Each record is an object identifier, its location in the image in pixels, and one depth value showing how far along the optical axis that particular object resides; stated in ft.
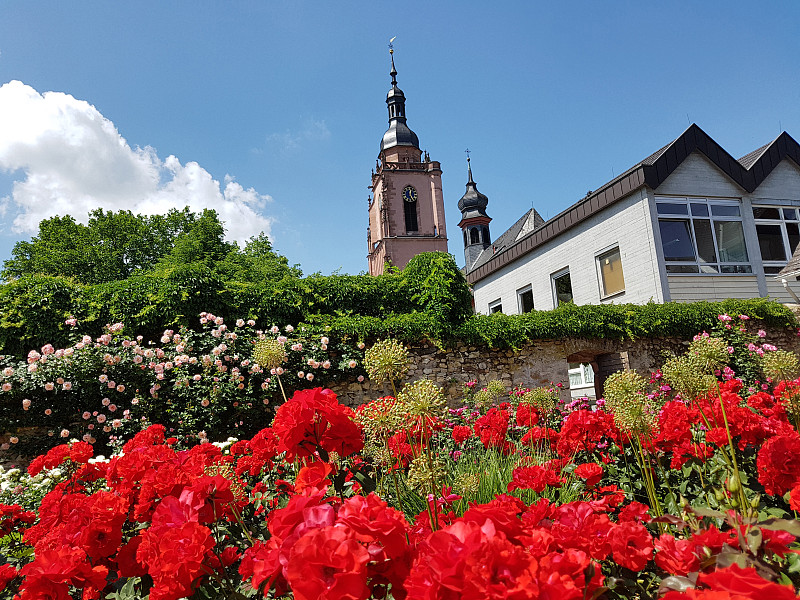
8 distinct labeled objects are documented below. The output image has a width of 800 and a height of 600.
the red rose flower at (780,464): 6.79
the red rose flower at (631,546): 4.91
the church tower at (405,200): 134.72
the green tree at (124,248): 78.43
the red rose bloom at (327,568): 3.14
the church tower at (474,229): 144.36
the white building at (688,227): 42.96
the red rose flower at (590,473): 8.30
